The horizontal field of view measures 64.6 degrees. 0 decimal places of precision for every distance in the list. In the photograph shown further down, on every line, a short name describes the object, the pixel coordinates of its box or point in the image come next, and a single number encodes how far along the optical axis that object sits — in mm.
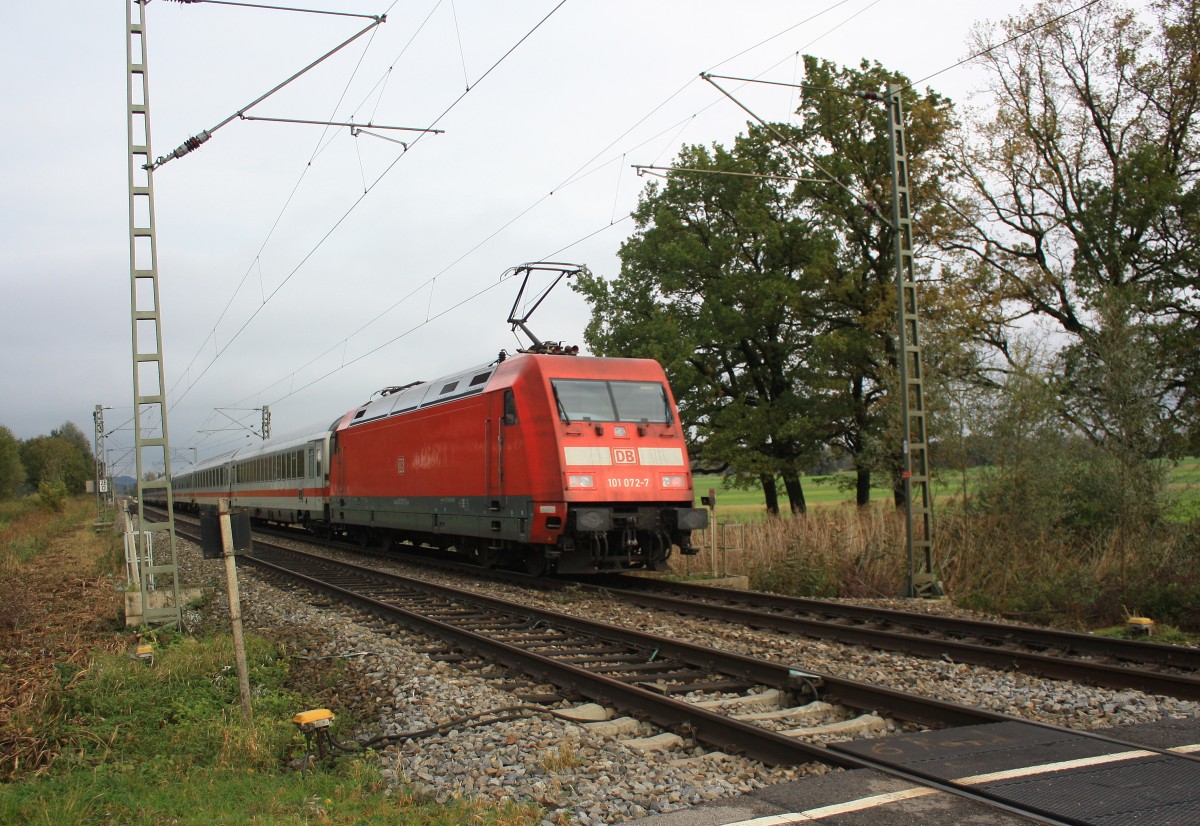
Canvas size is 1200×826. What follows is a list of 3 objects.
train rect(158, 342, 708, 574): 13578
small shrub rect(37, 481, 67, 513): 51278
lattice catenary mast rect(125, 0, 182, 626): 10266
